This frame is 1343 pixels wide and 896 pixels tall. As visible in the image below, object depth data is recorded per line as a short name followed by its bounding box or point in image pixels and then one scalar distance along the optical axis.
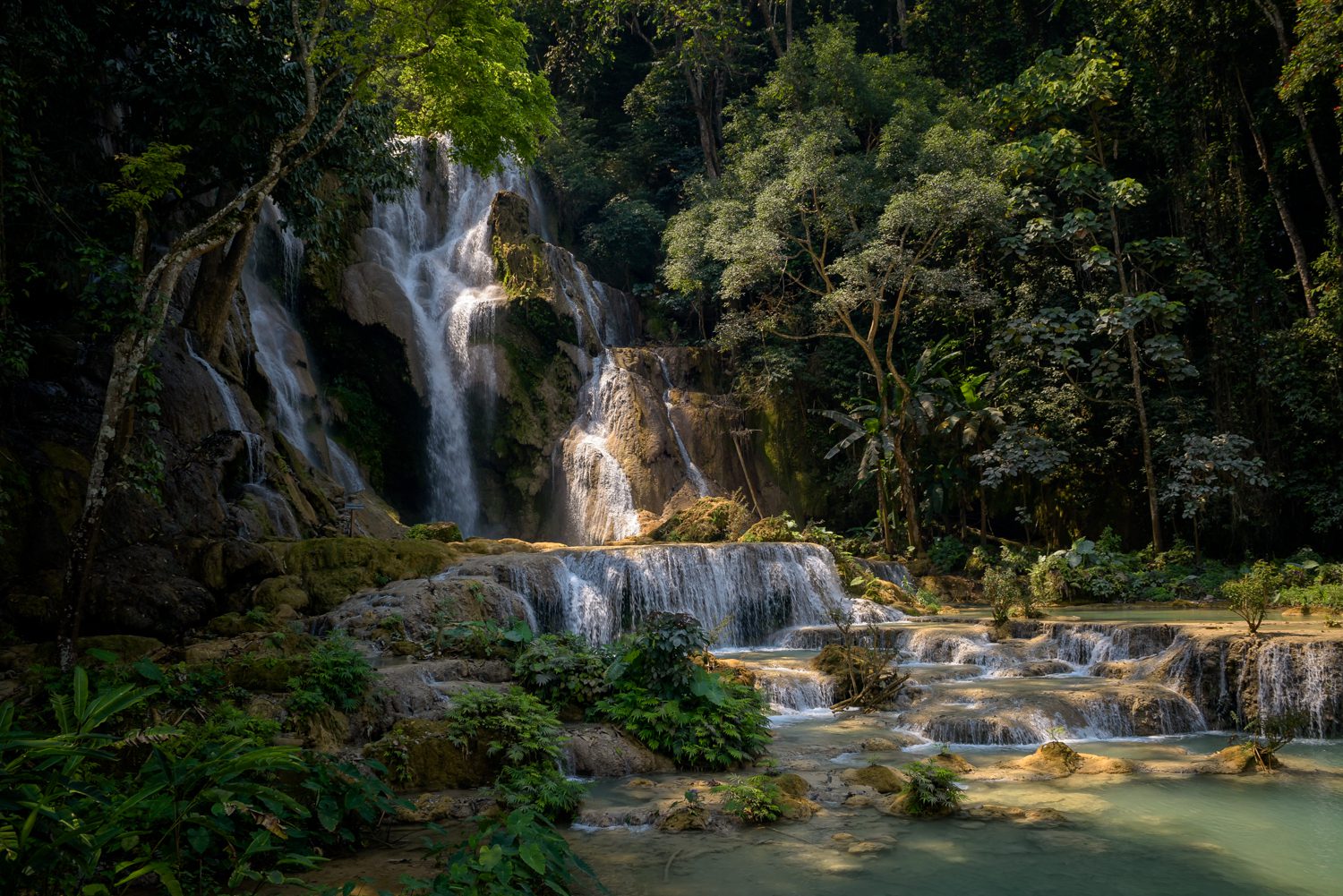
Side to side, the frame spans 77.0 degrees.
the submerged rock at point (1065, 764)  6.79
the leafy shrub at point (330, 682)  6.51
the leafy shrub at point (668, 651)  7.17
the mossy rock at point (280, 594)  10.20
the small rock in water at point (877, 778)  6.31
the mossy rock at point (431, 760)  6.09
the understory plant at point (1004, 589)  13.93
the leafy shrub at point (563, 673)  7.70
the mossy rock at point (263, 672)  6.88
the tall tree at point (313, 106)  7.98
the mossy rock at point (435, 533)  15.18
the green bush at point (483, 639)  8.75
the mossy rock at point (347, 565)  10.83
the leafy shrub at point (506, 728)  6.29
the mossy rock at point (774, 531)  17.05
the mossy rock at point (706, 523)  17.12
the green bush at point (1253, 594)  9.09
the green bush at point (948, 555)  18.48
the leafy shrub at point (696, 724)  7.00
